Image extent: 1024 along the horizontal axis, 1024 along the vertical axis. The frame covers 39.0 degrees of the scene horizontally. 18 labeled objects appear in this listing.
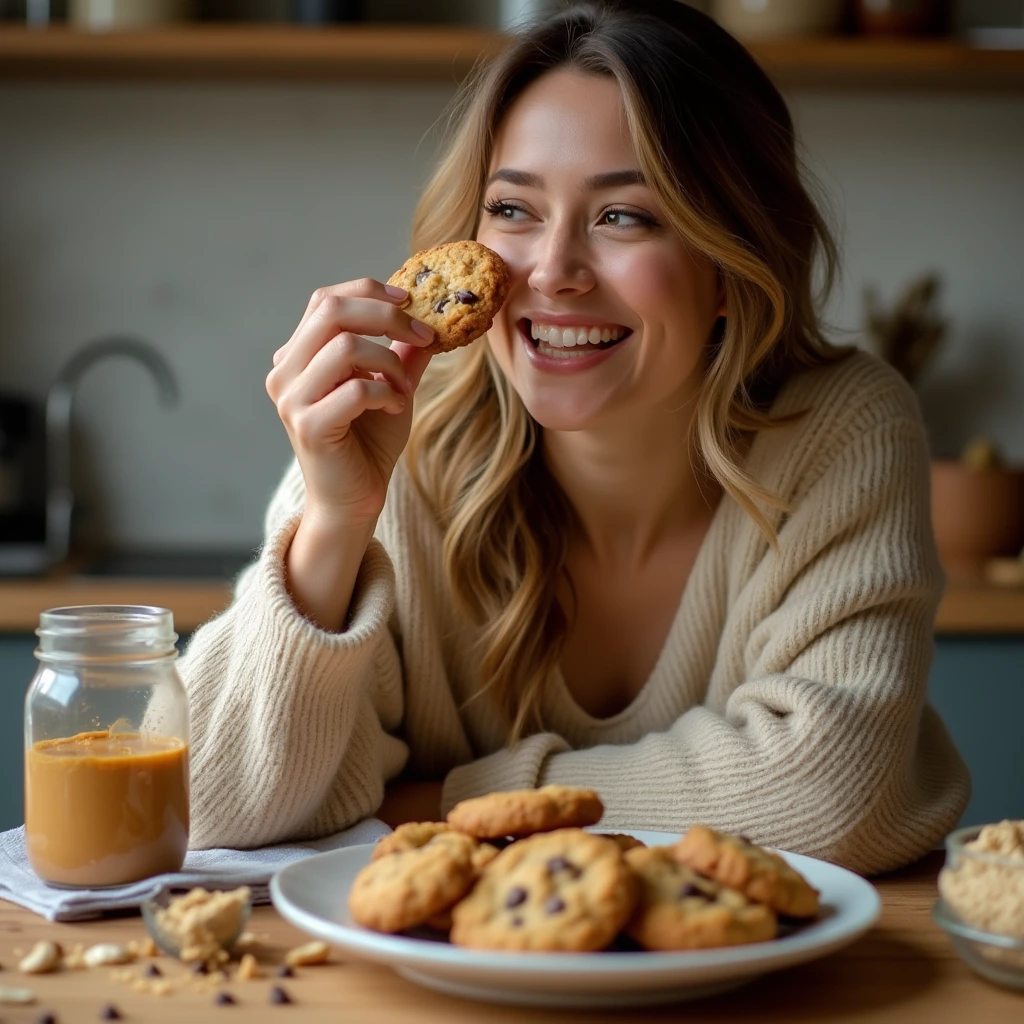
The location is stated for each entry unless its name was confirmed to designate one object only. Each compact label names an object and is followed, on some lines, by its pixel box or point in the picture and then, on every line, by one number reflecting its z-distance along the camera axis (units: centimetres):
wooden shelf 282
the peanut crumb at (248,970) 95
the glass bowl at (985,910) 91
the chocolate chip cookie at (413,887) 90
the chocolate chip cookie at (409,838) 100
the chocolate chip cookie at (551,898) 85
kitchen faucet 315
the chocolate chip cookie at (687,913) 87
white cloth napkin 107
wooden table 89
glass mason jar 109
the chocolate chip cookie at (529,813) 98
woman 137
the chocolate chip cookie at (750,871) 92
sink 282
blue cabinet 262
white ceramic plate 83
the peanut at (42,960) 96
